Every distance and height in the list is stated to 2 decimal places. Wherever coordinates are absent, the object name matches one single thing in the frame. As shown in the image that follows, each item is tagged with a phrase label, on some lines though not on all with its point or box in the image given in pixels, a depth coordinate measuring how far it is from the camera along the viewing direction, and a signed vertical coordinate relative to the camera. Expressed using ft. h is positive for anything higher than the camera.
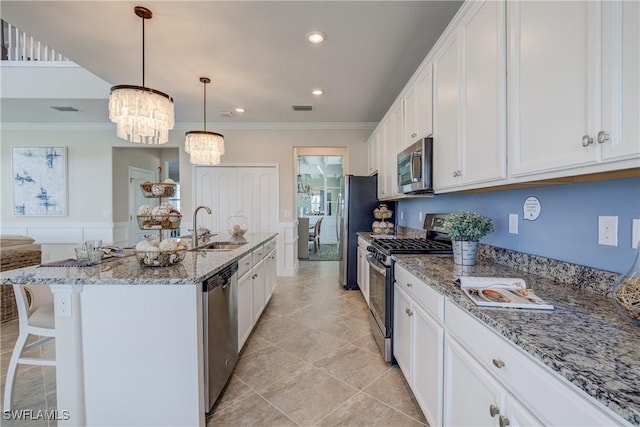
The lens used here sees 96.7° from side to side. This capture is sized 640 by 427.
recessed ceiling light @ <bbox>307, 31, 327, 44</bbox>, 8.25 +5.13
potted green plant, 5.79 -0.45
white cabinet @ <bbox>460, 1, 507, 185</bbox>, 4.66 +2.08
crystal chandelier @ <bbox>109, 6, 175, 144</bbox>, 7.06 +2.58
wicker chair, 10.07 -1.76
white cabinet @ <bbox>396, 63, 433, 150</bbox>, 7.55 +2.98
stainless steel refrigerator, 14.37 -0.10
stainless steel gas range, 7.37 -1.54
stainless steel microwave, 7.46 +1.18
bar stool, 5.64 -2.33
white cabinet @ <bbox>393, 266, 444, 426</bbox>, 4.76 -2.55
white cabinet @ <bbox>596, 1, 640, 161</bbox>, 2.73 +1.31
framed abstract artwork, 17.17 +1.86
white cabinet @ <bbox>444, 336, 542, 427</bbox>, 2.99 -2.29
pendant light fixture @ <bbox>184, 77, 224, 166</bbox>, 11.06 +2.54
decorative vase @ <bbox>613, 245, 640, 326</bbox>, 2.87 -0.87
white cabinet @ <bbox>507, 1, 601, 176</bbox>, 3.19 +1.62
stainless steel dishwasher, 5.58 -2.58
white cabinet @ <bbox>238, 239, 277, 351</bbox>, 7.96 -2.54
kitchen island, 5.05 -2.51
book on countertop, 3.56 -1.16
